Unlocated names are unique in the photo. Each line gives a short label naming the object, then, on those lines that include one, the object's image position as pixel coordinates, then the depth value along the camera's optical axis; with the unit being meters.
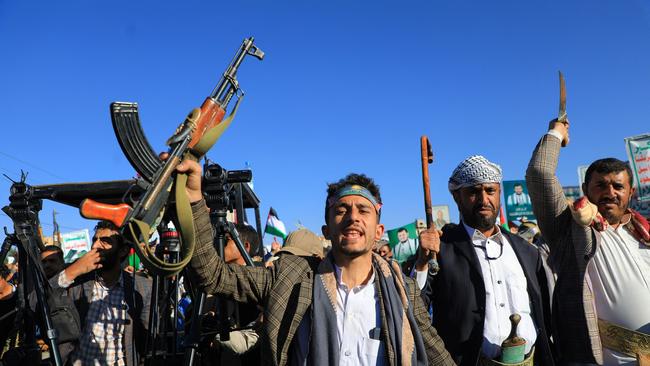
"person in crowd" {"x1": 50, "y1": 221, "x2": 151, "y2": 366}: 3.59
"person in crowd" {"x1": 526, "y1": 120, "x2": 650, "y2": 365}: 2.66
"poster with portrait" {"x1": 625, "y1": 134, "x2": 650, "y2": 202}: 9.78
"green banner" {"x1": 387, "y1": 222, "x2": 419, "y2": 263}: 12.21
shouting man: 2.14
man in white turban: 2.76
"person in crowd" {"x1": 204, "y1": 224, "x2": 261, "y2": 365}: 2.99
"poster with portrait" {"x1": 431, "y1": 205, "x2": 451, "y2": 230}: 13.48
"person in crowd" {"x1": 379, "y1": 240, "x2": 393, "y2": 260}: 7.96
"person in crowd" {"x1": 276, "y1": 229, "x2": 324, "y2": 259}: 3.68
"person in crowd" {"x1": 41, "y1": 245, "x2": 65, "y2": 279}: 4.91
